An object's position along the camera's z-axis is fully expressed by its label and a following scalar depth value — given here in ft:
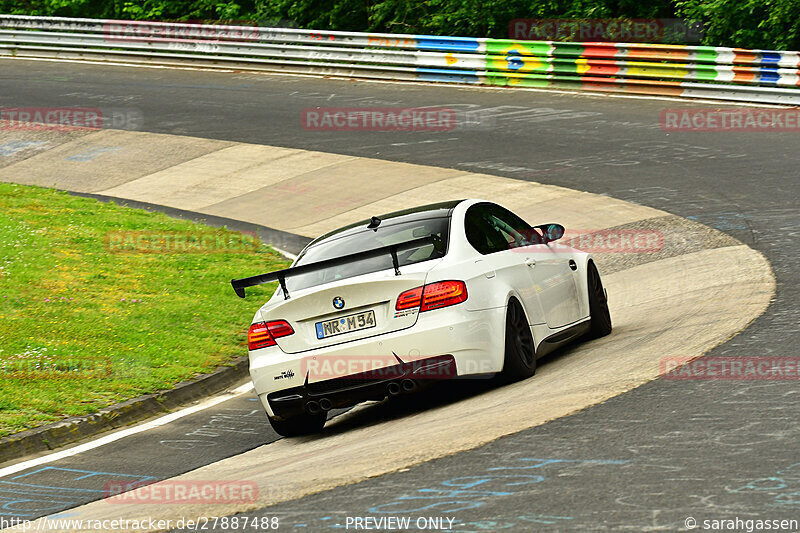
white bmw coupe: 51.37
